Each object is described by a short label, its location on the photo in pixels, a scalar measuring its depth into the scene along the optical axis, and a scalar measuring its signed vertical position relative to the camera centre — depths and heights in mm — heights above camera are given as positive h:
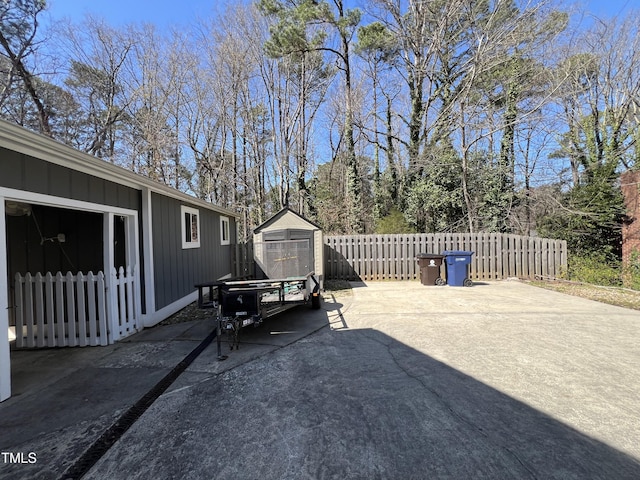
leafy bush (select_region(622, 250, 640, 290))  8970 -1259
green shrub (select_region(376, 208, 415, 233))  13480 +536
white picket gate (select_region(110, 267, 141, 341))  4404 -990
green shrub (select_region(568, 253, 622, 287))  9133 -1249
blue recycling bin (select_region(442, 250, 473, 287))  8656 -992
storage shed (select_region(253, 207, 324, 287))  7688 -216
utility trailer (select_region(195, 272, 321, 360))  3859 -908
